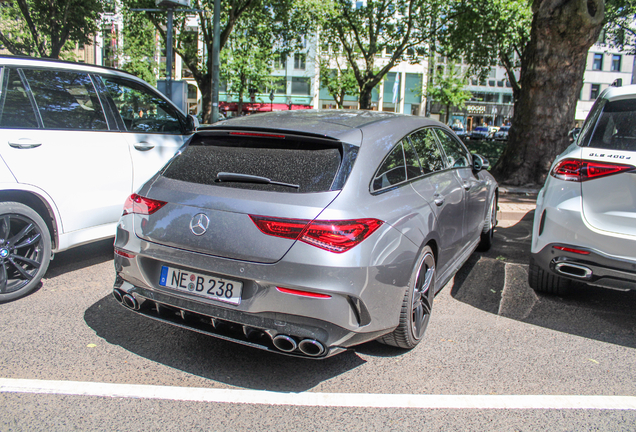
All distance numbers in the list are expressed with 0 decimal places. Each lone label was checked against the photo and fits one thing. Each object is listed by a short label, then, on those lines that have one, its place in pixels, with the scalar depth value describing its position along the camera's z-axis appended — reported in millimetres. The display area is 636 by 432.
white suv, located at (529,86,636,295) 3736
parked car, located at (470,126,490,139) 48756
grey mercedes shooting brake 2705
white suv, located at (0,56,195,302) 4184
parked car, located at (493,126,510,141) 49081
